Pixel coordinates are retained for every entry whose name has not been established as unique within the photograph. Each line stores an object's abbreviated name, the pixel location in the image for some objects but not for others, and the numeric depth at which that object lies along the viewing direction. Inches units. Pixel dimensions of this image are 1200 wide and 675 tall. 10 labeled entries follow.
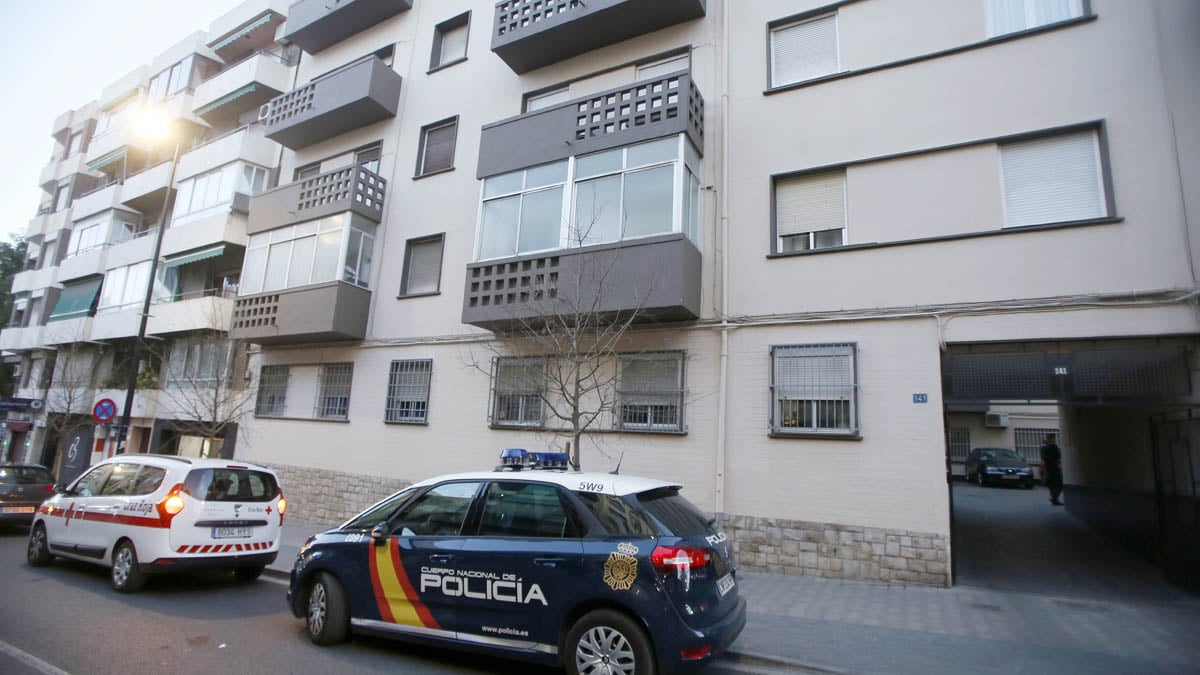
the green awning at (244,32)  821.2
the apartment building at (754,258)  324.5
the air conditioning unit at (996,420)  1117.1
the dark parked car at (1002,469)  851.4
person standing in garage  671.1
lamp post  589.0
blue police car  171.6
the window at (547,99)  525.0
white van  287.6
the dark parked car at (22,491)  458.3
